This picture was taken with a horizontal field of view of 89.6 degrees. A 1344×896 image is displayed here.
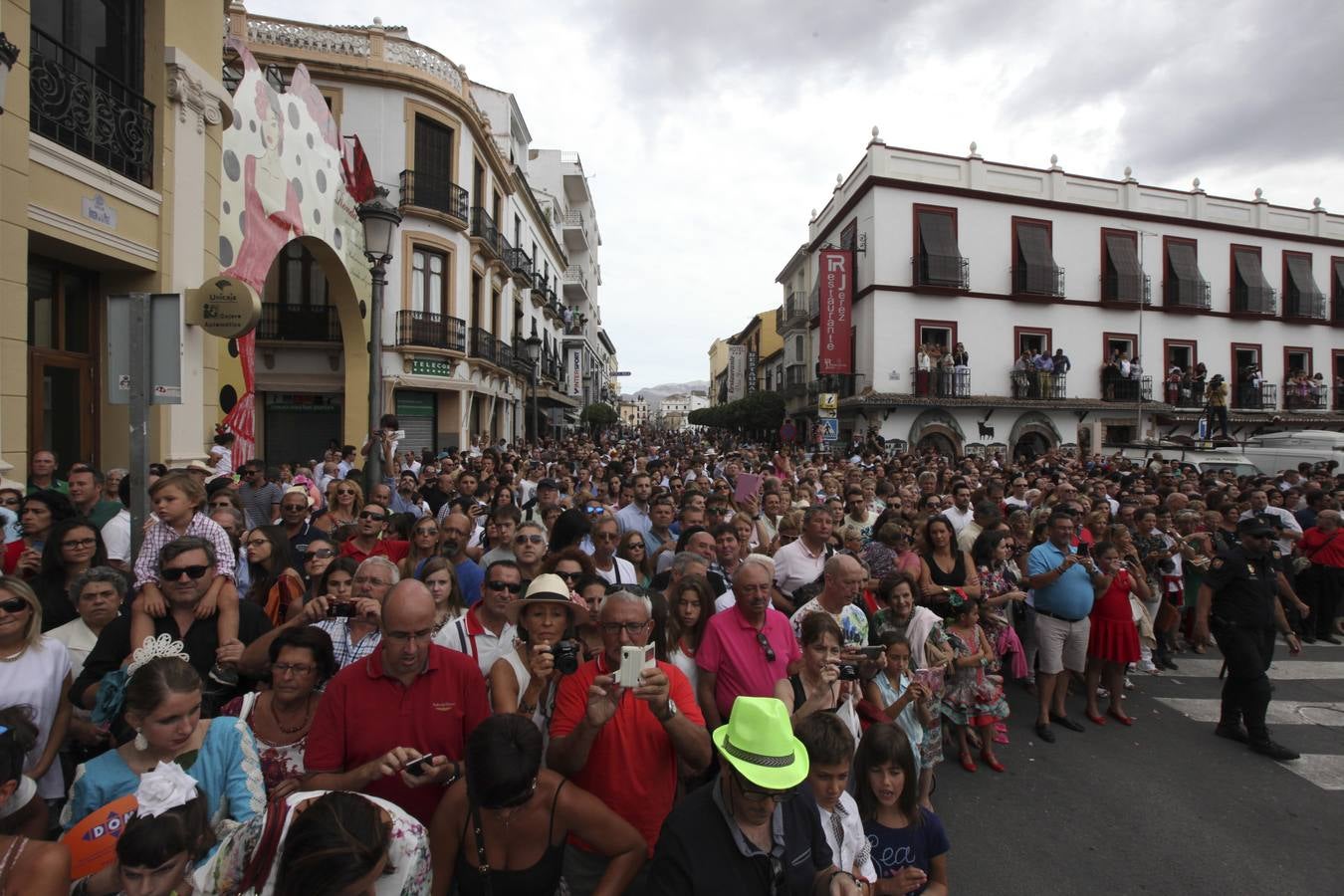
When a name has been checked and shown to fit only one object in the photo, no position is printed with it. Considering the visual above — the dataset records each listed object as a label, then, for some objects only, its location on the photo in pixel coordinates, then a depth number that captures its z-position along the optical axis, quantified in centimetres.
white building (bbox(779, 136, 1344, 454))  2434
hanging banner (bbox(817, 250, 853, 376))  2547
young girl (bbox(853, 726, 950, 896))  274
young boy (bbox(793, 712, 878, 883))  245
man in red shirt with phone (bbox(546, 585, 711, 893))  249
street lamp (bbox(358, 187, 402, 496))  742
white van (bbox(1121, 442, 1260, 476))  1461
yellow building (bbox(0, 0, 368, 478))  588
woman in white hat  286
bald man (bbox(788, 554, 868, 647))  391
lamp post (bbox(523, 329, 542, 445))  2650
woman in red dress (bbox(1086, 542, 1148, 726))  573
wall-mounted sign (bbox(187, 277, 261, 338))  770
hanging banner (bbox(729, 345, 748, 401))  5825
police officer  526
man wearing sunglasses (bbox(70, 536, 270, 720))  302
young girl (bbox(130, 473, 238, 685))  325
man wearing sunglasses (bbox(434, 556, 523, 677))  339
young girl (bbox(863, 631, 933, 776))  379
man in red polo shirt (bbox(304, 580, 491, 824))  254
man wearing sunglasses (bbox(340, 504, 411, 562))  511
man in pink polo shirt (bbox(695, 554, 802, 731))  337
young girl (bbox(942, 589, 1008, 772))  491
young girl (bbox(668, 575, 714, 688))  364
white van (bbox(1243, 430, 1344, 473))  1552
